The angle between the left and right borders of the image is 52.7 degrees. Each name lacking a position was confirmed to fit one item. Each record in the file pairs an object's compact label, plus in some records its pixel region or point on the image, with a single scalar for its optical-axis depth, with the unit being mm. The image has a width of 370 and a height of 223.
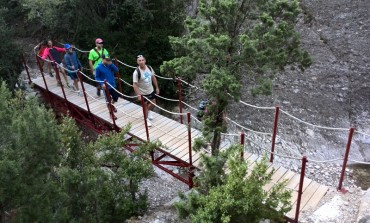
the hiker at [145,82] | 9545
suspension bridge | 7336
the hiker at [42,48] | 13209
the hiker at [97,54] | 11223
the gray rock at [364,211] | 6294
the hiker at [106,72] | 10451
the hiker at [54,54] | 12688
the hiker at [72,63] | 11781
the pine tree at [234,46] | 7234
